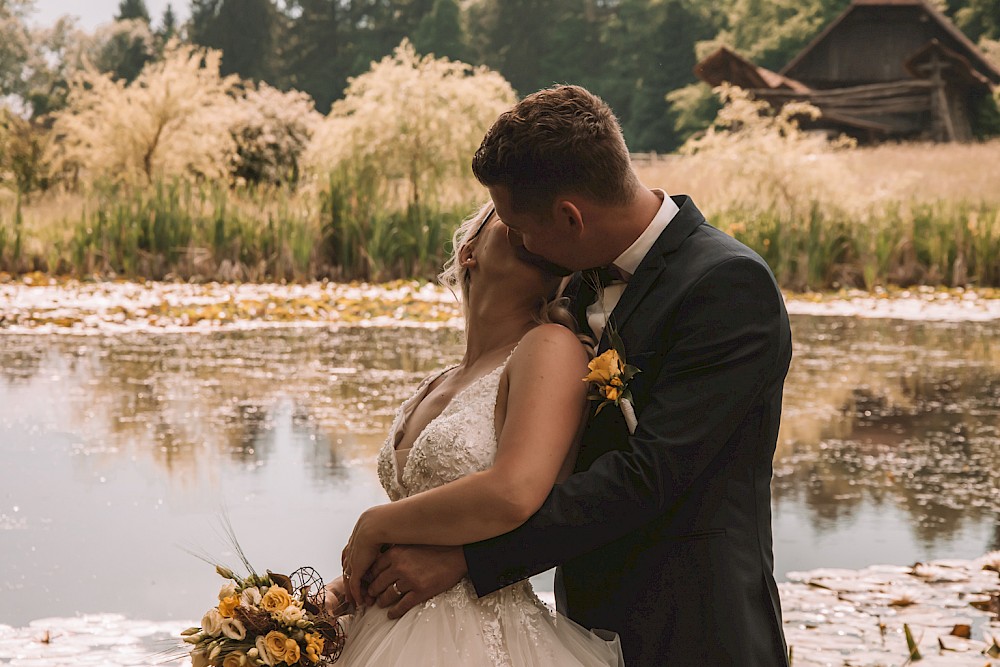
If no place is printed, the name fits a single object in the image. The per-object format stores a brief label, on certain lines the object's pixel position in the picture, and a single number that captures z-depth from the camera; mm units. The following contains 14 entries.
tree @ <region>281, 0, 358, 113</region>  60875
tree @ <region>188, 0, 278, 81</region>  58469
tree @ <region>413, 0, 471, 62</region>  61094
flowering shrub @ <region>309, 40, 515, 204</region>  20234
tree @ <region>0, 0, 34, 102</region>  58031
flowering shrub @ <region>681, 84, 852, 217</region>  18156
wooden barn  41656
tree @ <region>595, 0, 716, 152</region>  56688
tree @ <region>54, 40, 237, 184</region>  22891
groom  2199
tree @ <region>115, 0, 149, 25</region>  63688
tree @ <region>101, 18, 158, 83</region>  54688
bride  2254
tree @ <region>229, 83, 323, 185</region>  23344
